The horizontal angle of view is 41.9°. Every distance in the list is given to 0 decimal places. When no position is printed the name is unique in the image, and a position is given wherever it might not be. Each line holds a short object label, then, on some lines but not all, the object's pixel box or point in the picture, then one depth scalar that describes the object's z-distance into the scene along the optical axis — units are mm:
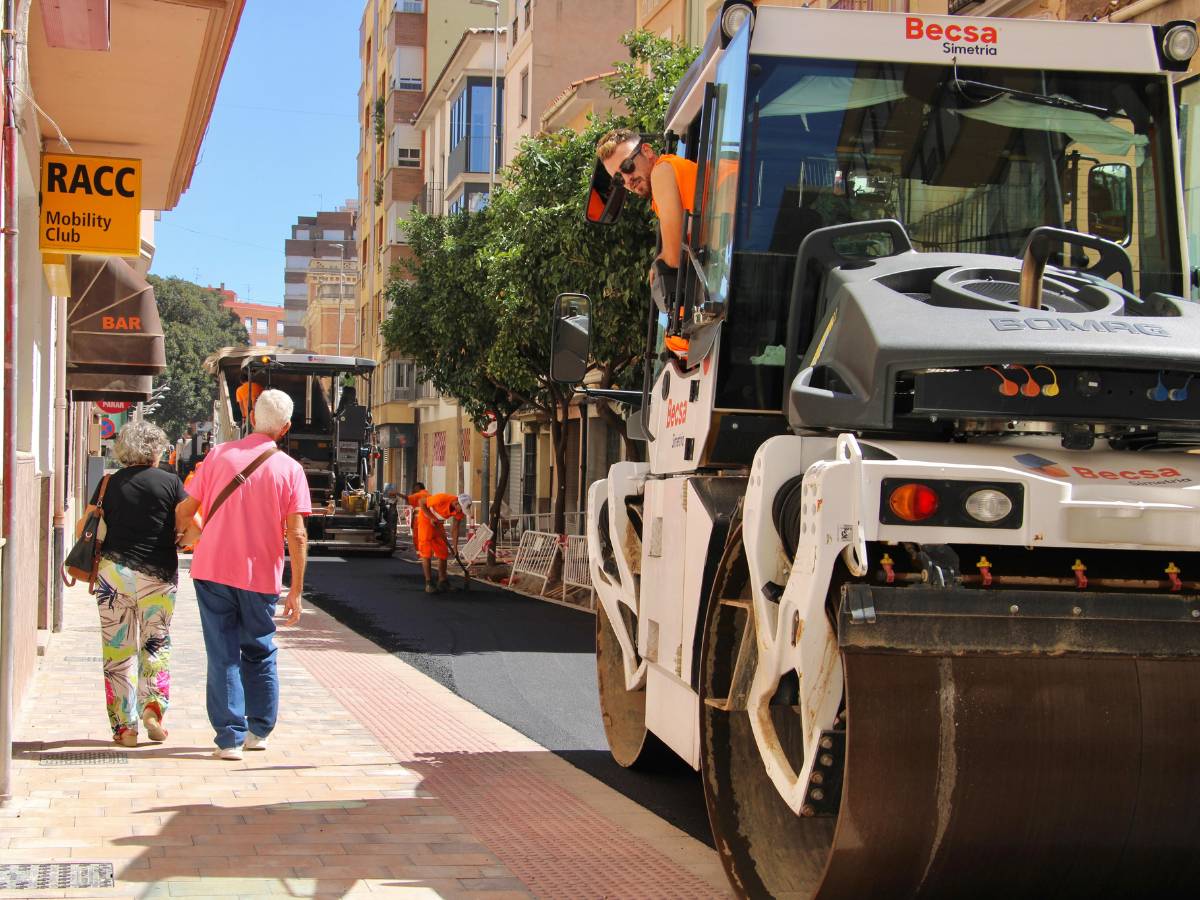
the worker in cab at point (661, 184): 6422
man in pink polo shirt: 7543
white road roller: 4125
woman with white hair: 7828
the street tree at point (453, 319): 31109
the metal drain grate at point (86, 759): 7406
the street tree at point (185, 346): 93250
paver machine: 29438
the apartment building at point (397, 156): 63375
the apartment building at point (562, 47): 44312
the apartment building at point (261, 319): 177375
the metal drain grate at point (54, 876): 5160
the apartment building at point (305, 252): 142625
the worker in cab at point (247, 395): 27906
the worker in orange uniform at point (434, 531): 21000
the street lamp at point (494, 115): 40903
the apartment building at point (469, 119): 50969
